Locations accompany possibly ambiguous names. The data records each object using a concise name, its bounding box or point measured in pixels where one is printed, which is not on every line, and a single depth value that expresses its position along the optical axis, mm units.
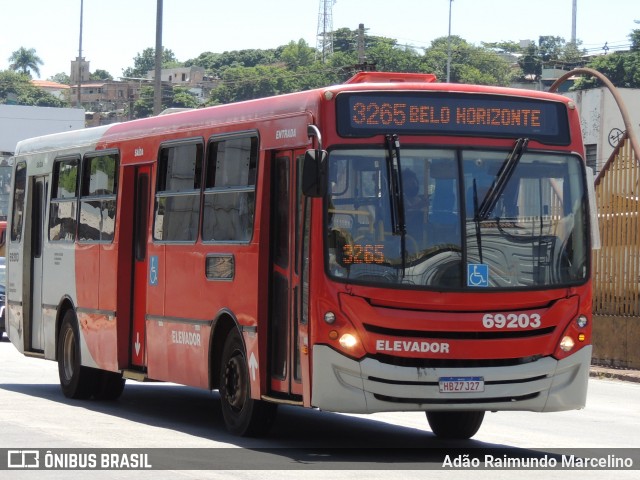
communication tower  145625
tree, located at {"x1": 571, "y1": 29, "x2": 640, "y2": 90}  120562
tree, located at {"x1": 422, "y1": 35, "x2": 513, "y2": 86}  160000
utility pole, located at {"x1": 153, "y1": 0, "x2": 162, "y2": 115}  33594
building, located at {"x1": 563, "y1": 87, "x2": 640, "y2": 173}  59294
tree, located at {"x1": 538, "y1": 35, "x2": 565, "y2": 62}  164375
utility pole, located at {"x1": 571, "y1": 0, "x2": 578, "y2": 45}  136925
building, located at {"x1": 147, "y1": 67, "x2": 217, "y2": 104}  180350
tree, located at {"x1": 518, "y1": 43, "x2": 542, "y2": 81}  164250
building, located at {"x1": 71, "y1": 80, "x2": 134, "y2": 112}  182375
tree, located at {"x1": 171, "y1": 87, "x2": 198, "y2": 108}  155875
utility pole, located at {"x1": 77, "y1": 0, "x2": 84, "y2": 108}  102762
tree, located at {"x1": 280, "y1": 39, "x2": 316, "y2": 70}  191725
